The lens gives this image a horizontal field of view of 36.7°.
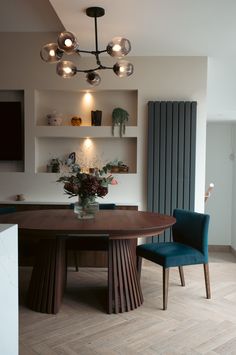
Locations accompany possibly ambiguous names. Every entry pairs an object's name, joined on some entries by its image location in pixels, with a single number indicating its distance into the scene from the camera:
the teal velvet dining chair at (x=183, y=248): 3.12
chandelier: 2.79
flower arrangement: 3.18
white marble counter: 1.68
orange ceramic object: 4.59
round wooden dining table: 2.94
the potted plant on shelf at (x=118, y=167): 4.62
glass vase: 3.30
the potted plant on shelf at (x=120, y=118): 4.48
